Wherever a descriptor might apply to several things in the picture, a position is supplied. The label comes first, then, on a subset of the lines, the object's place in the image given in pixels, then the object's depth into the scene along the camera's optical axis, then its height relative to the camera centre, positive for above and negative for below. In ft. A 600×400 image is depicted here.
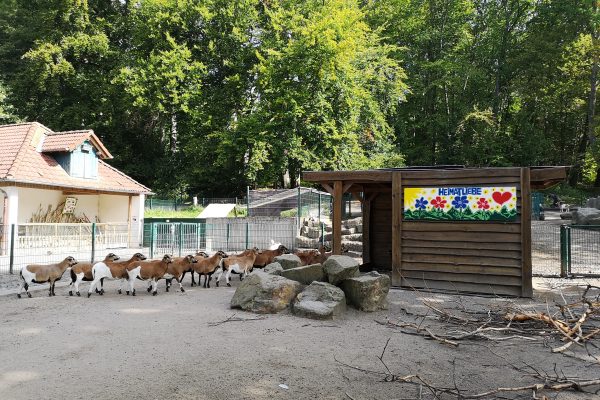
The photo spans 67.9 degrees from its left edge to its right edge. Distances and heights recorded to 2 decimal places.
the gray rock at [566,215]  83.41 +1.35
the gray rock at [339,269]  26.32 -2.92
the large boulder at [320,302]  23.71 -4.52
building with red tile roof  57.78 +5.71
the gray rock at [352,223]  59.82 -0.36
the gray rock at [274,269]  29.02 -3.33
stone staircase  53.03 -1.89
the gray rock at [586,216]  68.66 +1.02
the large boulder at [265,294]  25.00 -4.25
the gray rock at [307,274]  27.57 -3.35
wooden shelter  29.53 -0.13
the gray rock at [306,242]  55.67 -2.88
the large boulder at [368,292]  25.52 -4.11
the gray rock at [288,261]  32.45 -3.04
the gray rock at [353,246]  52.49 -3.03
